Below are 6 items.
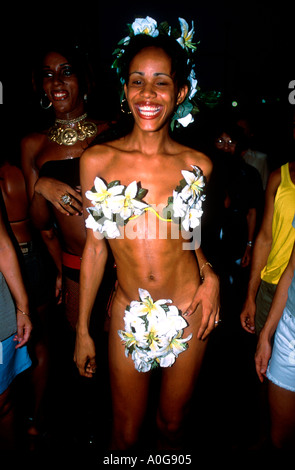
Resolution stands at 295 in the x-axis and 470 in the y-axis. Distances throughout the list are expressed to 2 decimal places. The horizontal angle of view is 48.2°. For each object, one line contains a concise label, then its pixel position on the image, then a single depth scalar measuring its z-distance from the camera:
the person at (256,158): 4.33
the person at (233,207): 4.07
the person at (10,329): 1.85
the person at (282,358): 1.80
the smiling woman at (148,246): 1.76
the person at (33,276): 2.56
